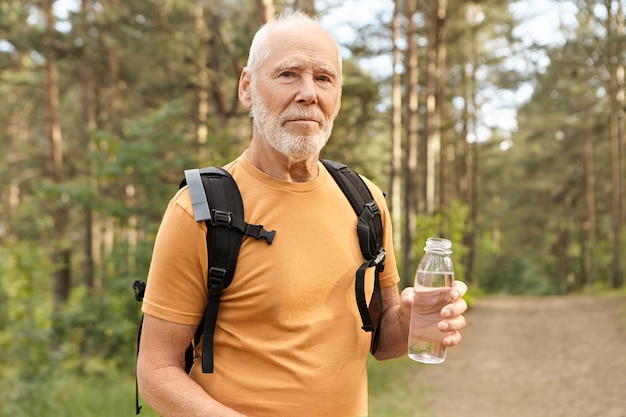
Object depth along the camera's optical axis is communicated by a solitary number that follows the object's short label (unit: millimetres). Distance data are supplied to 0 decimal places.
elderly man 1840
